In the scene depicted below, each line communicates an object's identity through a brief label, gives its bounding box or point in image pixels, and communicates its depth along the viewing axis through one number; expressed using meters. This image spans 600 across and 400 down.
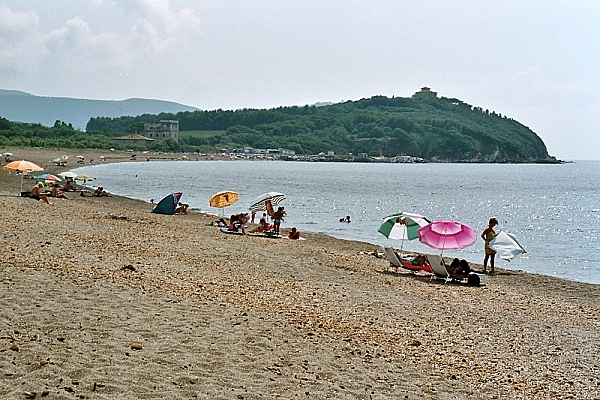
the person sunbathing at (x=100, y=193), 38.34
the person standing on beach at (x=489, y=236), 18.30
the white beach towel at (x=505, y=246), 17.47
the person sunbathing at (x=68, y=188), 37.03
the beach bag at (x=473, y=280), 15.52
